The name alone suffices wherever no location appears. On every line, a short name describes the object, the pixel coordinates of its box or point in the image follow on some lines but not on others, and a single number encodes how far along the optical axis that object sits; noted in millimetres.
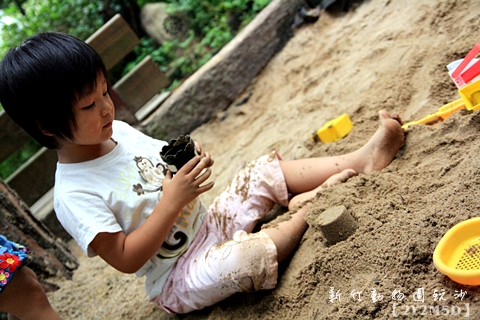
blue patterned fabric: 1642
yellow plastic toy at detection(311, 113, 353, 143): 2346
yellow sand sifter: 1160
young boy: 1486
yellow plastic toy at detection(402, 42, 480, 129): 1652
